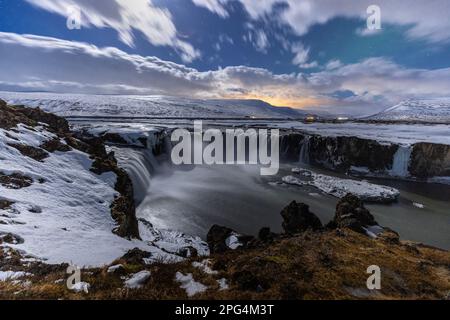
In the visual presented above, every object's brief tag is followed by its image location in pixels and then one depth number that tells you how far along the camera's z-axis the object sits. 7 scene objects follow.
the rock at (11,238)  9.05
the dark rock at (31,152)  16.81
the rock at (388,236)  13.60
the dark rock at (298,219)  18.38
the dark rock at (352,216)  15.29
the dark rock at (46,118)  24.70
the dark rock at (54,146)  19.13
